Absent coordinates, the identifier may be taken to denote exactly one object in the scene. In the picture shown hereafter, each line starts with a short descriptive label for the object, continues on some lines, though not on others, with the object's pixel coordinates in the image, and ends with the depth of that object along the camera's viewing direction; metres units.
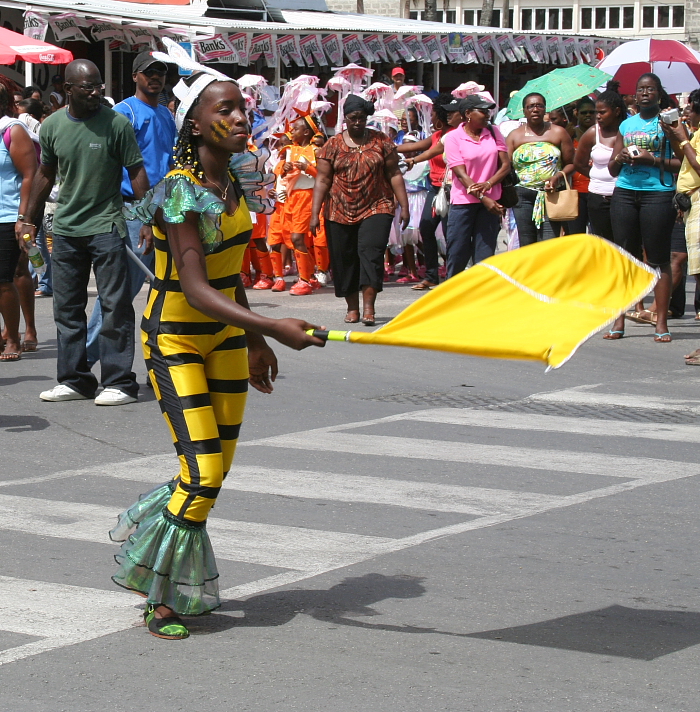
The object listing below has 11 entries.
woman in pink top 12.91
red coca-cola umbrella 16.33
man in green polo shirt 8.81
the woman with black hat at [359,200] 12.43
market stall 20.17
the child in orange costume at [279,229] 15.09
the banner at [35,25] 19.11
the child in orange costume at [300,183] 14.79
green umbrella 13.67
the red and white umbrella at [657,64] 18.70
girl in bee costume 4.51
